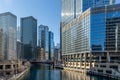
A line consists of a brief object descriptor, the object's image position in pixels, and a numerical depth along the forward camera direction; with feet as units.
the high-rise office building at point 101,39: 190.01
